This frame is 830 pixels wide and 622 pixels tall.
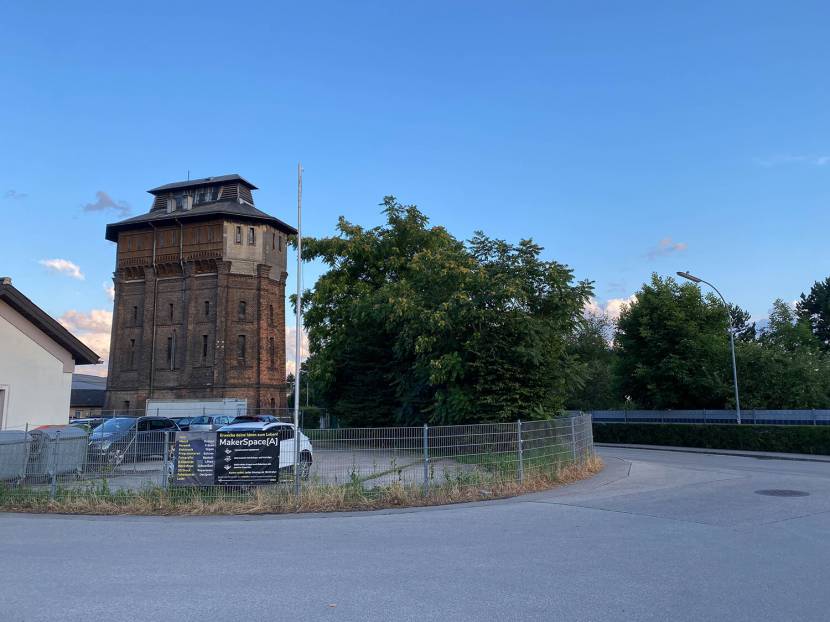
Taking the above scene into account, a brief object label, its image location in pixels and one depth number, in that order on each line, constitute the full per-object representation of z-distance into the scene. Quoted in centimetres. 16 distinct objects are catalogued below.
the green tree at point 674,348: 3325
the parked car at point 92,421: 2900
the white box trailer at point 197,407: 5019
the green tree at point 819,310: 6376
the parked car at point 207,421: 3275
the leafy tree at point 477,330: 2053
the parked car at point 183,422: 3144
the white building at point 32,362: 1870
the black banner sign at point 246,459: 1198
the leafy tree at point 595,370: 2327
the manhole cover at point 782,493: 1298
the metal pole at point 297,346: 1208
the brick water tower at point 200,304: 5303
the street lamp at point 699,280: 2639
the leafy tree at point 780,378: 3105
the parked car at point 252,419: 2648
